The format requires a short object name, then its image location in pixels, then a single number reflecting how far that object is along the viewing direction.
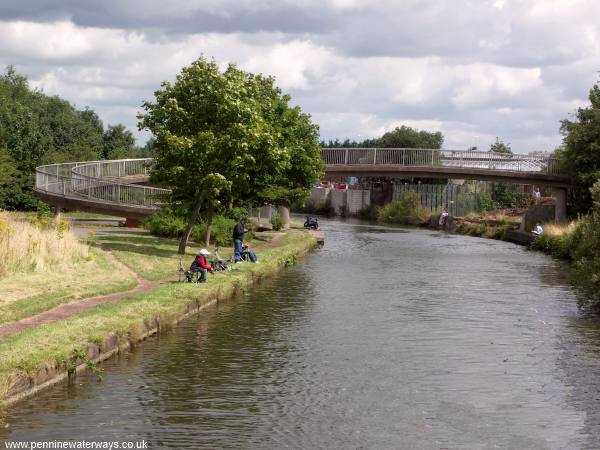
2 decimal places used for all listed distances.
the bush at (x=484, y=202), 82.00
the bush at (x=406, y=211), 80.75
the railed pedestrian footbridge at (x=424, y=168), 51.38
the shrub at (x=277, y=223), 53.31
